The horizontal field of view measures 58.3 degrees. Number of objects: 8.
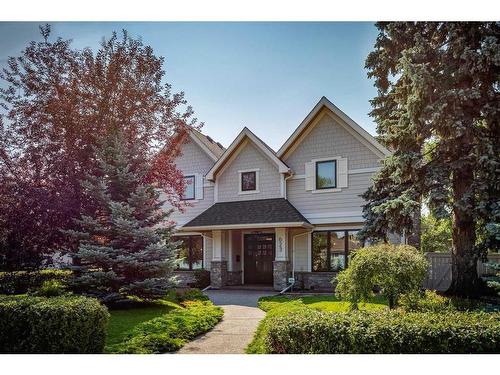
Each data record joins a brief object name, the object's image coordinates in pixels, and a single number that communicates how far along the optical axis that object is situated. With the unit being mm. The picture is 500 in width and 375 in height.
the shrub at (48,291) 6809
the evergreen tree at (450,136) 8219
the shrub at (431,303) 6543
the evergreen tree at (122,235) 8609
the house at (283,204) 13109
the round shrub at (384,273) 6781
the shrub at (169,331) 5883
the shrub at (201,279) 14320
